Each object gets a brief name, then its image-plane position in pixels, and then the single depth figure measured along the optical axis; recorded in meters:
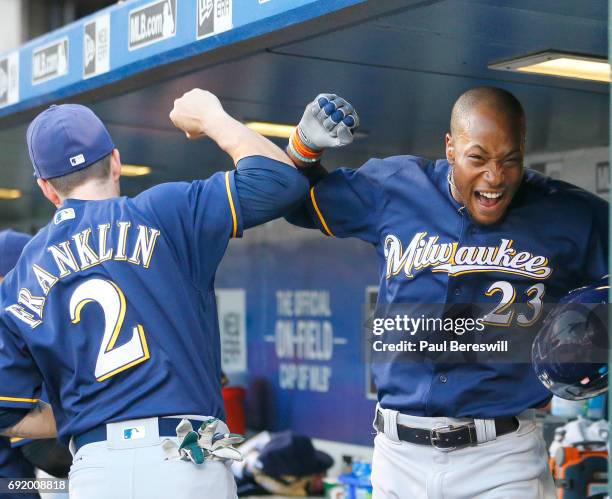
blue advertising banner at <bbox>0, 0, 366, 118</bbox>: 6.48
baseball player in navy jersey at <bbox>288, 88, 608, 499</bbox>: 5.87
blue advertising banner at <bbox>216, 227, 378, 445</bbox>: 14.38
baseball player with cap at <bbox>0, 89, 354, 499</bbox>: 5.38
